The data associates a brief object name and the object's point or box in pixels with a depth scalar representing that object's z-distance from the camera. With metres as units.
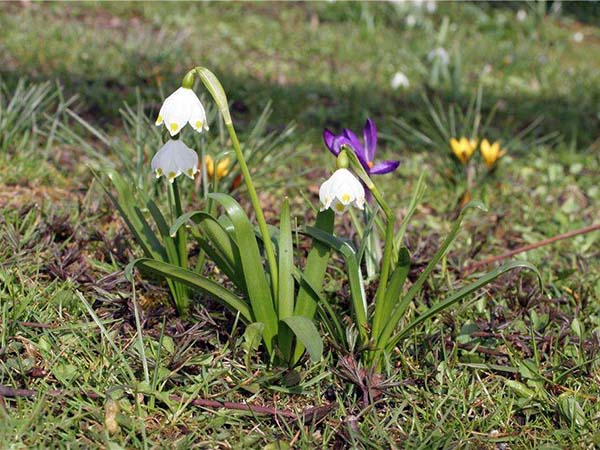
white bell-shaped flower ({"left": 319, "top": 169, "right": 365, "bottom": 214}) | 1.45
